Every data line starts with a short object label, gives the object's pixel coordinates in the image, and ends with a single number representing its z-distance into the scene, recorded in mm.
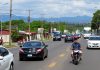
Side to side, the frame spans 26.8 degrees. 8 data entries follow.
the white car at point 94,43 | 24078
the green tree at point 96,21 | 101437
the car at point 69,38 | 44057
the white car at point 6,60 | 8038
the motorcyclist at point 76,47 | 12905
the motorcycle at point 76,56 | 12702
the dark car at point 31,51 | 14377
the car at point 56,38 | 56795
